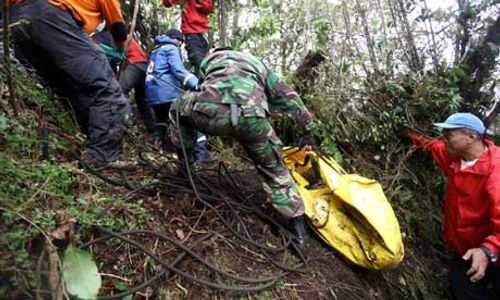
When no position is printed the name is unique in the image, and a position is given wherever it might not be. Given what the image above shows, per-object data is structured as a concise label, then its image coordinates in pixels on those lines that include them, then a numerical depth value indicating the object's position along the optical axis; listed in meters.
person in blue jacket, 4.46
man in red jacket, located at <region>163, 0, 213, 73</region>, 4.95
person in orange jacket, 3.01
